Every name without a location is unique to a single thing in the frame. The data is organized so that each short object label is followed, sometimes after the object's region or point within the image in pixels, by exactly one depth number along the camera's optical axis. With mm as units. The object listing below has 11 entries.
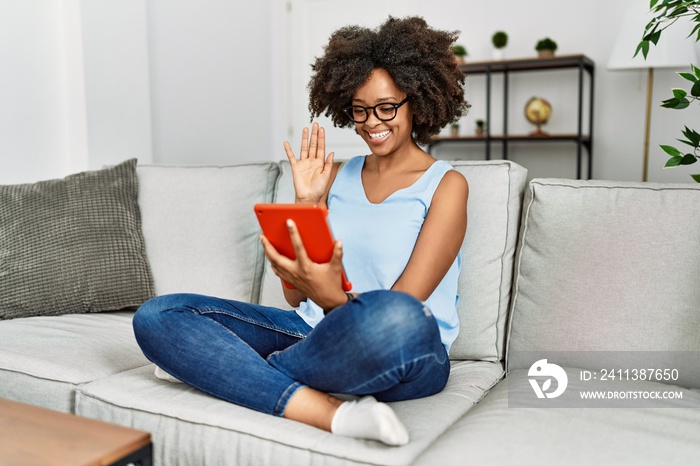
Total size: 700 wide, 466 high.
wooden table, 859
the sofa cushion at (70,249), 1849
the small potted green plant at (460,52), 4125
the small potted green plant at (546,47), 3949
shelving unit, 3869
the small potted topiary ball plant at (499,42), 4066
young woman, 1119
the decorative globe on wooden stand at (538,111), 4094
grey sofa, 1079
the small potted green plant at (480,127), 4199
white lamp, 3408
